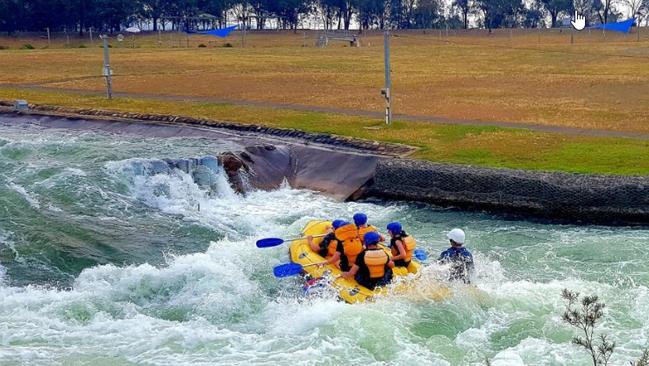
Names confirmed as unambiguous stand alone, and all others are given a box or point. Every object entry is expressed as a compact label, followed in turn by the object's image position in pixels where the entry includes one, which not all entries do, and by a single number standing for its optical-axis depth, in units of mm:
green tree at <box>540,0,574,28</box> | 95750
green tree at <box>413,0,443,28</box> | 98875
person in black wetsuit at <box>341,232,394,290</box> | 11875
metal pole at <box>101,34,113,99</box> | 27625
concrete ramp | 19641
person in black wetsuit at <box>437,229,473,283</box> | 12078
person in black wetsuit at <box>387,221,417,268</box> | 12445
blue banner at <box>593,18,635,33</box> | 30856
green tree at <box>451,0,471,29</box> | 99812
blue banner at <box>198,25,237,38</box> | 38484
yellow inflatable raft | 11820
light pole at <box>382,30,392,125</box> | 21797
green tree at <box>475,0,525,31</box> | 96812
